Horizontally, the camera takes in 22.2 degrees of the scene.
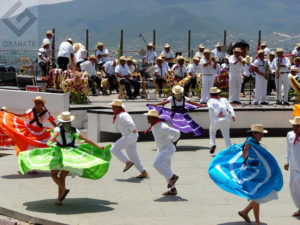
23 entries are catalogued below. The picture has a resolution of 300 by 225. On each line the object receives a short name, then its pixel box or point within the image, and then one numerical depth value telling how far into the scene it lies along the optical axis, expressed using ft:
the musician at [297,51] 82.68
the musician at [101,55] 90.84
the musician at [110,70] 87.81
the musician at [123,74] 79.92
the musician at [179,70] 81.30
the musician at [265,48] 86.63
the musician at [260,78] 73.46
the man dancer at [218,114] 55.72
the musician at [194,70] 81.66
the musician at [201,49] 92.42
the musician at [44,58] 87.76
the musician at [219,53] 89.97
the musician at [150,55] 90.79
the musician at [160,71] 82.38
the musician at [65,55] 80.74
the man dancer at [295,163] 37.60
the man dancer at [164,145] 42.19
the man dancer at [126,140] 46.44
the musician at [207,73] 73.21
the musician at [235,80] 72.74
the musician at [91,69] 84.38
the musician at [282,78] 73.67
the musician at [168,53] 90.53
